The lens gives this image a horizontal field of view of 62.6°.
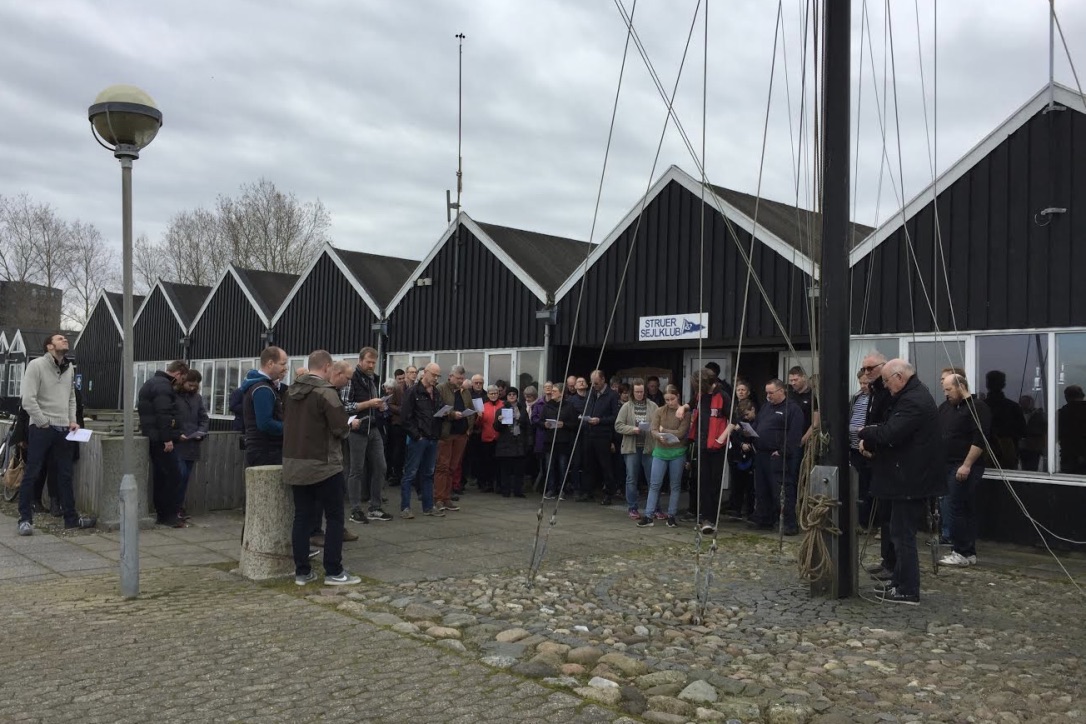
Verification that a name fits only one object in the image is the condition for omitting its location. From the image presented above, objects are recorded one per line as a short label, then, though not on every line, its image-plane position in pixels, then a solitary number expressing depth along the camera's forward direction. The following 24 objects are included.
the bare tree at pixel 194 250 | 48.19
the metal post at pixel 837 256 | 6.77
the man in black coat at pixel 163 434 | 9.29
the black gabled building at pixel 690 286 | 11.90
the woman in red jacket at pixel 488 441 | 13.20
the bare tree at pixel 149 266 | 49.66
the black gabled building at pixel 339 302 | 18.81
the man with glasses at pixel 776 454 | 9.93
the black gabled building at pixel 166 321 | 25.75
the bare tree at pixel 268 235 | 45.19
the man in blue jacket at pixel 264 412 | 7.58
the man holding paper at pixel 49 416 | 8.81
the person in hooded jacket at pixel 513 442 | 13.02
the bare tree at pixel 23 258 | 57.44
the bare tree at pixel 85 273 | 58.91
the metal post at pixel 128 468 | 6.25
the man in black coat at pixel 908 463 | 6.48
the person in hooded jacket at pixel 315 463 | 6.71
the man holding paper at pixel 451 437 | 10.74
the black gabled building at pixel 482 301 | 15.27
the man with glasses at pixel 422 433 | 10.05
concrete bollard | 6.95
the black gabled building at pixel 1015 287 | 9.14
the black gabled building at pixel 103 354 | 30.22
